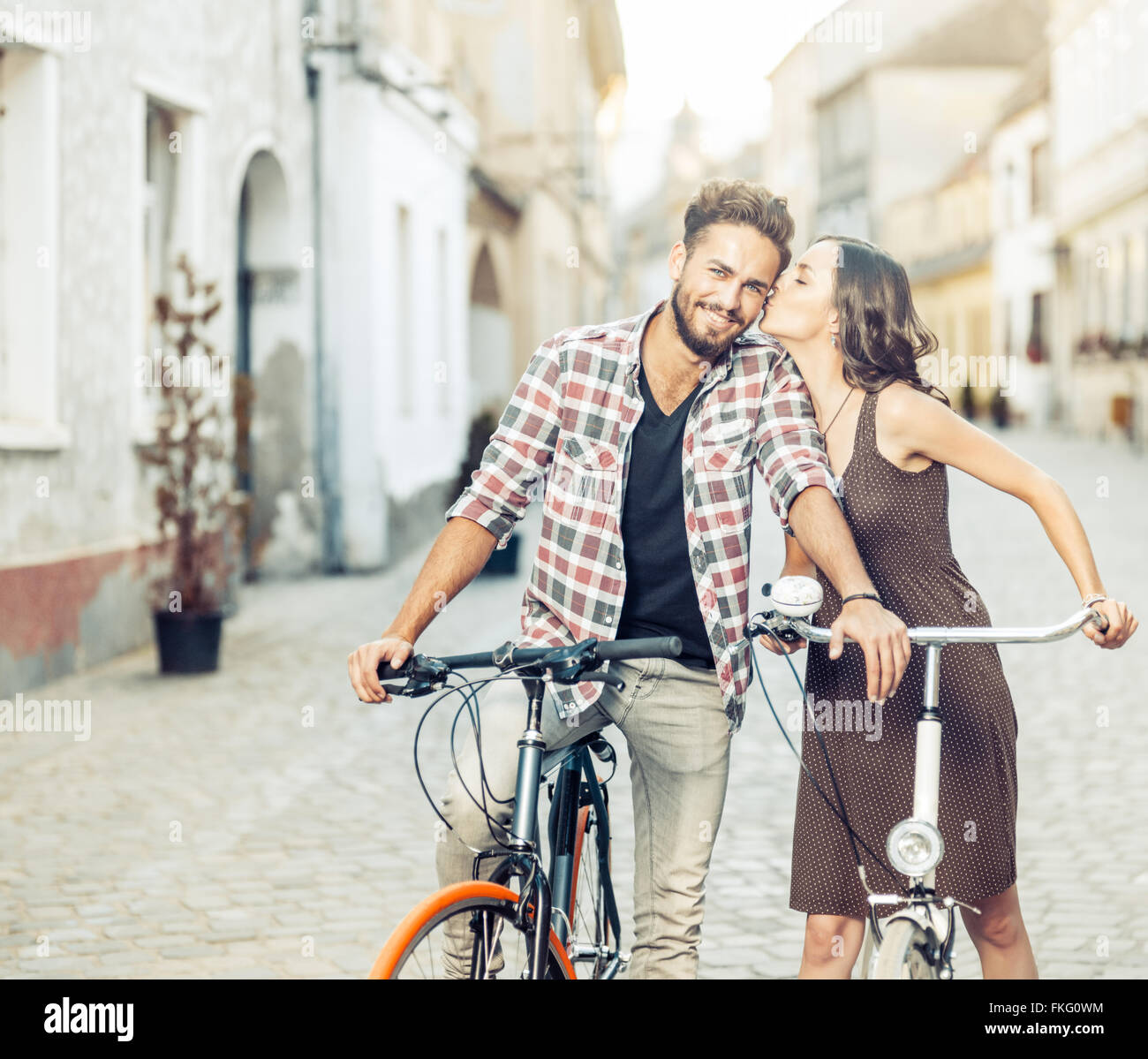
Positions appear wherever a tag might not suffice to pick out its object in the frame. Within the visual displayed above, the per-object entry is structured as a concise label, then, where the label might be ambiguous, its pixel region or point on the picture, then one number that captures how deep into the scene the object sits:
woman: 3.17
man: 3.14
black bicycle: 2.63
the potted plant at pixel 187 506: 9.29
